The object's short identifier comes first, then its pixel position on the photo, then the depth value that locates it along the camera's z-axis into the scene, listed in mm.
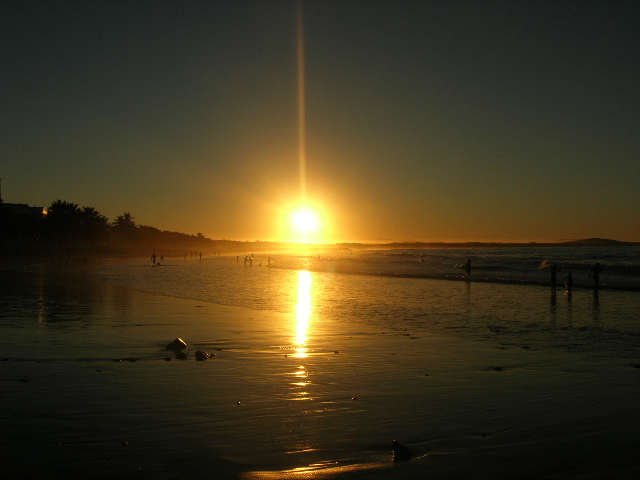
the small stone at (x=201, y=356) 11701
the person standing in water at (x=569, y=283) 33250
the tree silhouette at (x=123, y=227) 193750
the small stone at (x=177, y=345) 12945
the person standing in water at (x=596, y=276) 37700
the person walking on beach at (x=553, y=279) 34962
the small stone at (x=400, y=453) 6038
